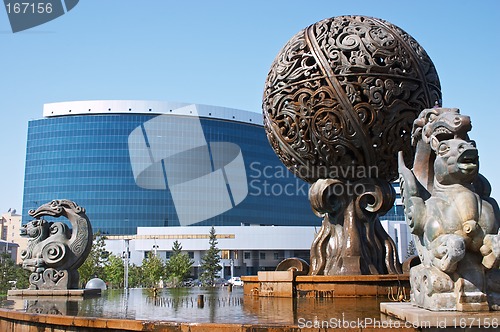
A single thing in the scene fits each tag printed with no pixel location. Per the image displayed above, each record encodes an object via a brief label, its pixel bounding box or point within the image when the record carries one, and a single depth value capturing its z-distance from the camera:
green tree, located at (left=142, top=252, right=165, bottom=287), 40.50
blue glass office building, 68.19
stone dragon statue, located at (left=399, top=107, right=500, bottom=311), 5.23
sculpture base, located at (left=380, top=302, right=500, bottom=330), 4.82
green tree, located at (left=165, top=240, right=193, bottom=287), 40.21
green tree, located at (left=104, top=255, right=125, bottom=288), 41.91
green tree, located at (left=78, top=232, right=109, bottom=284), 31.73
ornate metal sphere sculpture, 9.96
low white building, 61.66
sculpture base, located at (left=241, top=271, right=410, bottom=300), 9.53
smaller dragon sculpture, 12.53
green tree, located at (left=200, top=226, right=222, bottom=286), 51.06
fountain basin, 5.53
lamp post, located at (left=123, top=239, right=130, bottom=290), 38.61
